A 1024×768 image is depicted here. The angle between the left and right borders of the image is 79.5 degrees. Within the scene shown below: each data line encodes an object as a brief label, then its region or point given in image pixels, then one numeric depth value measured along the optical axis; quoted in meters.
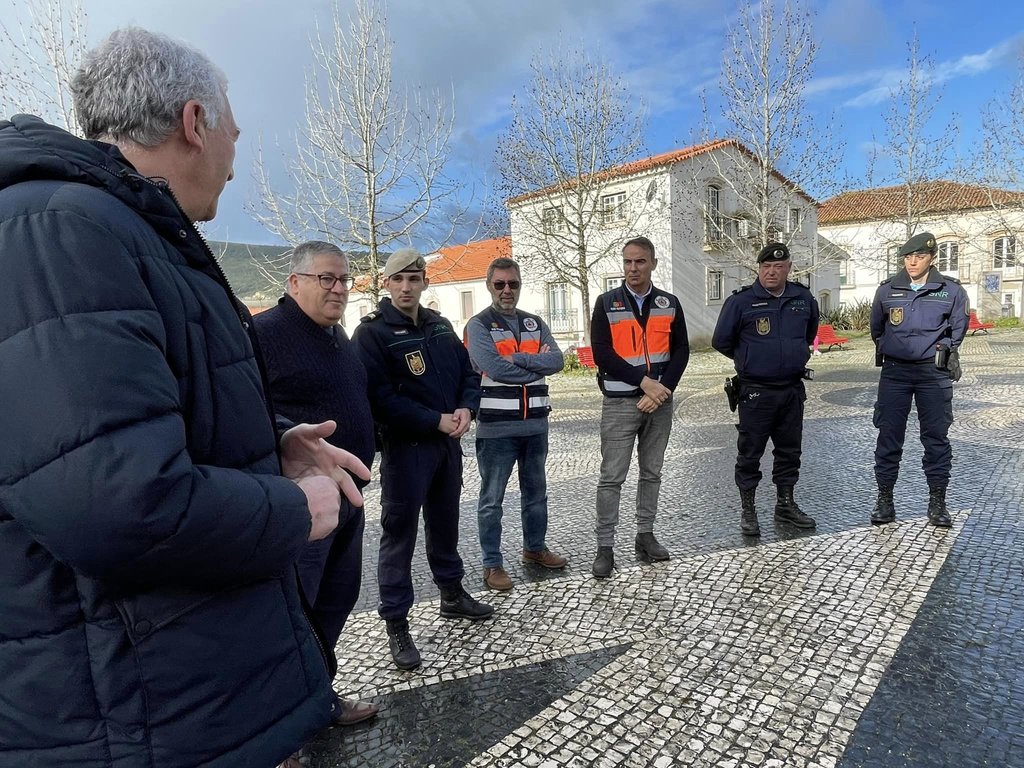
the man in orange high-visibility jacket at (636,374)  4.43
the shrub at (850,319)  29.20
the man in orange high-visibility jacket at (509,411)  4.28
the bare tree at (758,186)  19.41
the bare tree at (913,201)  27.11
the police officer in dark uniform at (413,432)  3.34
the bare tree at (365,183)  14.78
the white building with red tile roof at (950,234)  32.03
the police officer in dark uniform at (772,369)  5.01
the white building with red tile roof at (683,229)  23.39
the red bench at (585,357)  18.66
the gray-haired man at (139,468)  0.96
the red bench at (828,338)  20.25
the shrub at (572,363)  19.98
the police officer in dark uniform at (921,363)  4.96
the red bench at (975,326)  23.73
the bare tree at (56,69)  10.56
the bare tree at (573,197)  21.00
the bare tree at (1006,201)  26.62
